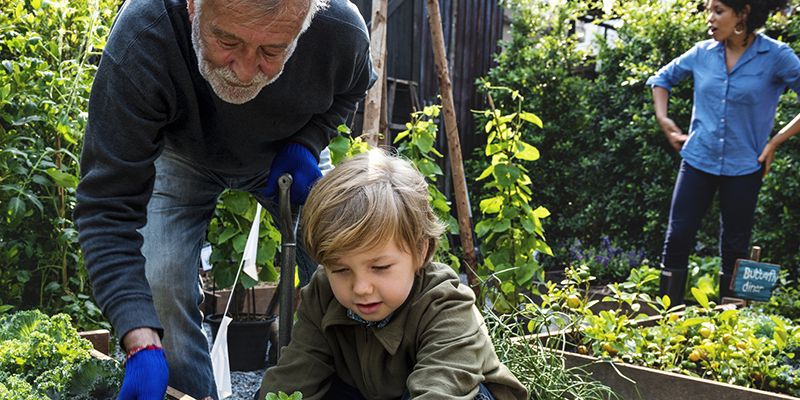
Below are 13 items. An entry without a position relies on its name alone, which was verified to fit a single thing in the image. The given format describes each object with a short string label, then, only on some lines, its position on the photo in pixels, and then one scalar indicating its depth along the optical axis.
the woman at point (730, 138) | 3.80
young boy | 1.56
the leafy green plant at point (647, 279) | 2.86
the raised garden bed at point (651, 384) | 2.18
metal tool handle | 1.73
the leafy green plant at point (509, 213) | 3.04
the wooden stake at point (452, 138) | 2.94
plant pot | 3.18
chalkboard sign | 3.26
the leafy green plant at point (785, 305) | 3.72
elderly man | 1.58
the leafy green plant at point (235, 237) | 3.08
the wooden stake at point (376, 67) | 3.11
